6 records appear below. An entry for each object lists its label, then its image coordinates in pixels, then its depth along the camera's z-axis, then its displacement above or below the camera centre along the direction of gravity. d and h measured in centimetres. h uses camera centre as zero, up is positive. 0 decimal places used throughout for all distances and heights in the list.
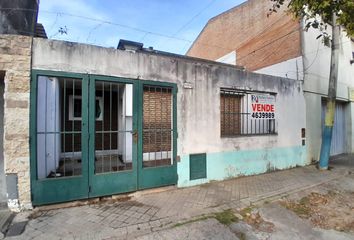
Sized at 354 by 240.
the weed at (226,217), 470 -171
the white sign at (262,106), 812 +49
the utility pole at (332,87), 876 +111
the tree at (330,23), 598 +242
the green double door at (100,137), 498 -33
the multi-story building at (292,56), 1020 +292
